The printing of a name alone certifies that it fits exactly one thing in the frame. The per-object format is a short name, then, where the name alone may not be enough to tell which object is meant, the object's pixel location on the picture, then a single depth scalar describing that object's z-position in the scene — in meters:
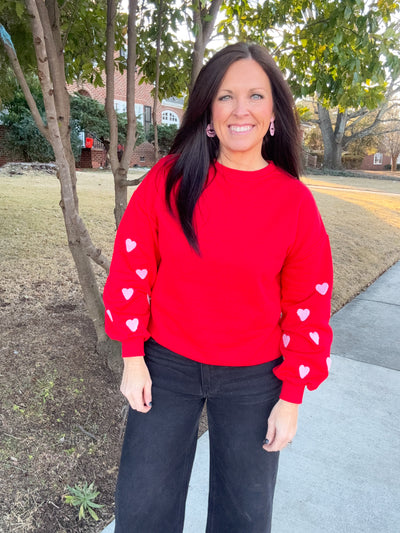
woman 1.42
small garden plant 2.02
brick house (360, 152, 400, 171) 53.22
